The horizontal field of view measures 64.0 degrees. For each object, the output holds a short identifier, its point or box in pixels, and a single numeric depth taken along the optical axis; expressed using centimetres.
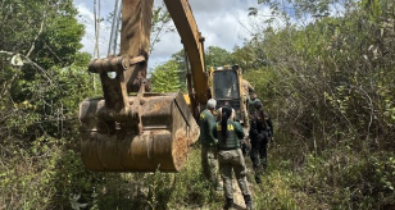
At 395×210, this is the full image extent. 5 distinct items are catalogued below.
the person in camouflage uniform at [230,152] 479
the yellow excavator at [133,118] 326
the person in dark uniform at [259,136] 607
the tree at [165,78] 1401
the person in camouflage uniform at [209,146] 536
